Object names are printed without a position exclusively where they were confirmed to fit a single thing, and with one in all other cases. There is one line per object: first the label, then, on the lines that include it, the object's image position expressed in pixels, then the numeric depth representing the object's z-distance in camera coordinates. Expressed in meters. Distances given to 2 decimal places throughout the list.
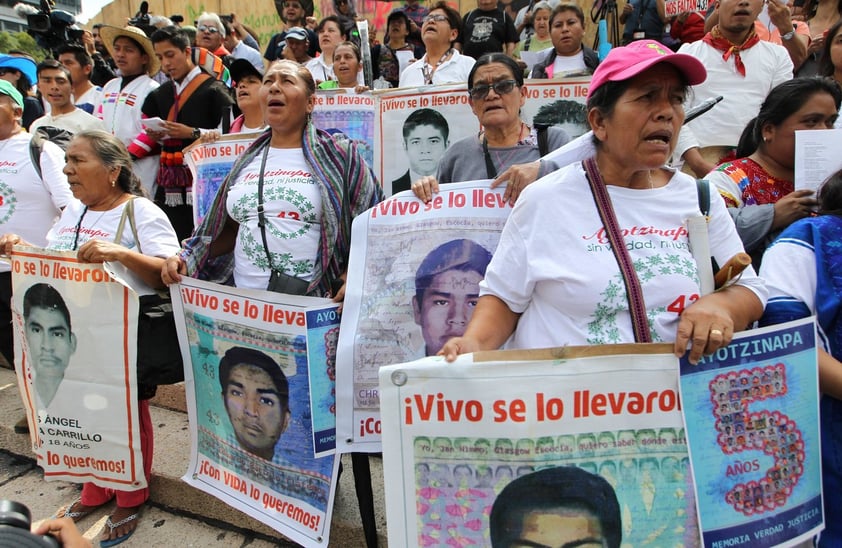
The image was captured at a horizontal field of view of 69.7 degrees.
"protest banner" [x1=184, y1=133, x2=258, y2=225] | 3.56
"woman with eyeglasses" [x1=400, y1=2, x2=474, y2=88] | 4.45
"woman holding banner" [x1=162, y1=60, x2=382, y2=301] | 2.38
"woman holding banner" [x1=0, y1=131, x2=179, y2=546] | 2.62
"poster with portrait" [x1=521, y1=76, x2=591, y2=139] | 3.61
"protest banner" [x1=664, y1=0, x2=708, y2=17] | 5.52
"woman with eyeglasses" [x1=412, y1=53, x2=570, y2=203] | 2.51
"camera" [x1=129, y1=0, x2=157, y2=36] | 6.23
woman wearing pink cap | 1.38
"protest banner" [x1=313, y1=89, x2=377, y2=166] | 4.10
